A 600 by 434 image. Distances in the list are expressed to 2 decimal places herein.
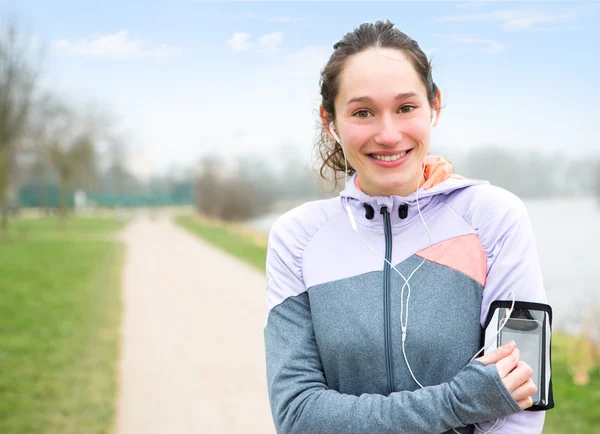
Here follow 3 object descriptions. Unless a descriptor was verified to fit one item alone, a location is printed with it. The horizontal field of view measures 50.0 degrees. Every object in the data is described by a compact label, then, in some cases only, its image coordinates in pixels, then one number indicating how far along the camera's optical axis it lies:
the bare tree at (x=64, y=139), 19.67
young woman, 1.35
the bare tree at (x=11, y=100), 12.93
